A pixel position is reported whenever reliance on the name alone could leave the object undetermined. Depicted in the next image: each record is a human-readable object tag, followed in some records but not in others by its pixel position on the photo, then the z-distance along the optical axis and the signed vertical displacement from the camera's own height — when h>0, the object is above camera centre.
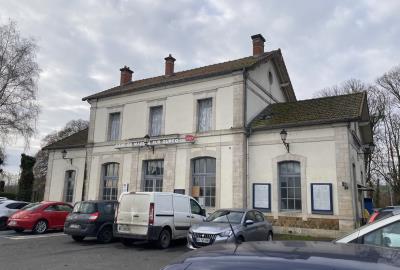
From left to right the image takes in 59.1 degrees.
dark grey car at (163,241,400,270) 1.86 -0.31
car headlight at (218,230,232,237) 9.77 -0.94
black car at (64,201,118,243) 12.02 -0.87
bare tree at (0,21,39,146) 24.61 +7.50
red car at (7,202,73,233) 14.04 -0.96
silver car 9.81 -0.84
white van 11.12 -0.66
